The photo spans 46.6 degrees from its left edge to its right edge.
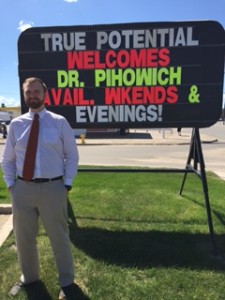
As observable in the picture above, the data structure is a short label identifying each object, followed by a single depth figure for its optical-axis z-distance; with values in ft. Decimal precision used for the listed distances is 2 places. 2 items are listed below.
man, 7.43
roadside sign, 10.98
